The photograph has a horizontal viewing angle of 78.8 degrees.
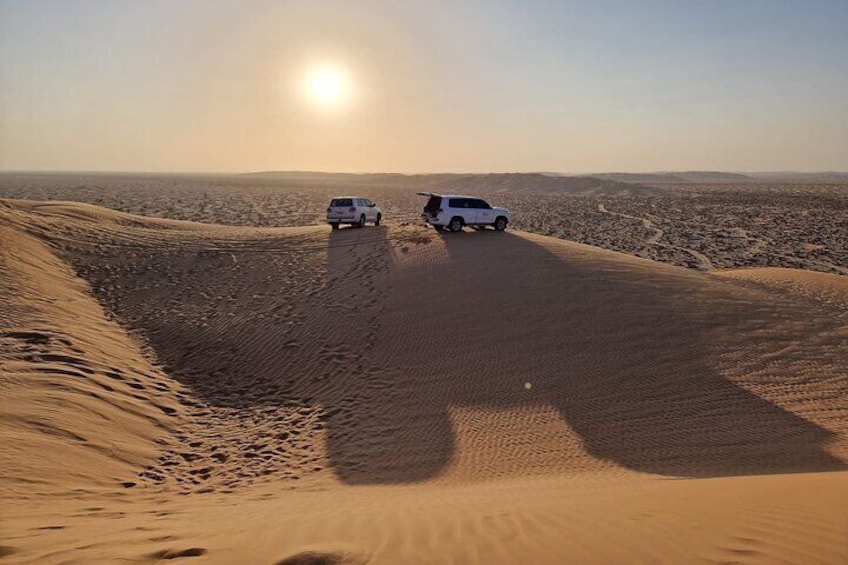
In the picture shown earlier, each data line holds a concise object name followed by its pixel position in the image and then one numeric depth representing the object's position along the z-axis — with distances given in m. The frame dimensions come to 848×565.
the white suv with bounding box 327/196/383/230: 25.66
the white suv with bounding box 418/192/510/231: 22.83
